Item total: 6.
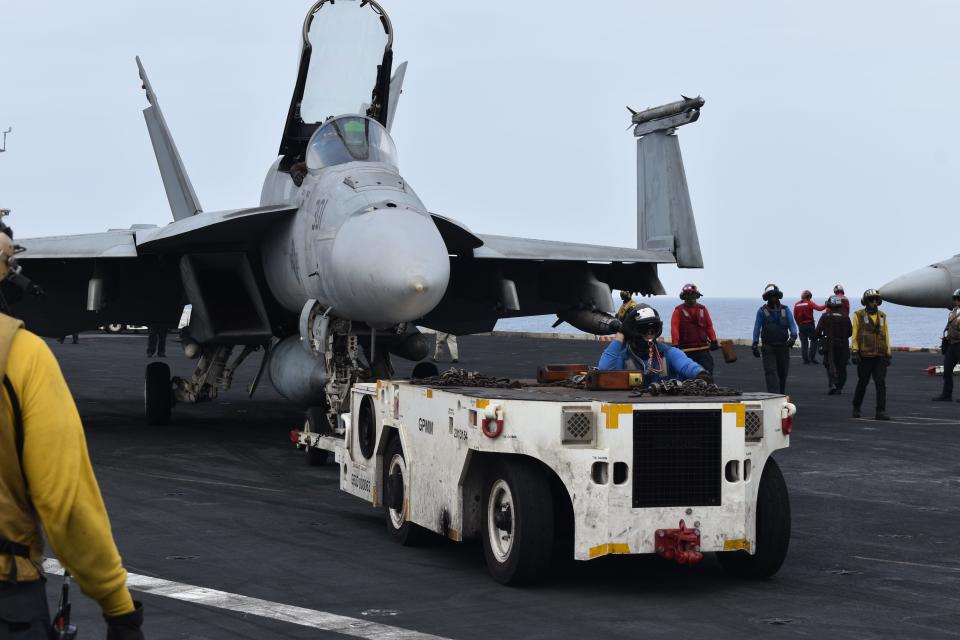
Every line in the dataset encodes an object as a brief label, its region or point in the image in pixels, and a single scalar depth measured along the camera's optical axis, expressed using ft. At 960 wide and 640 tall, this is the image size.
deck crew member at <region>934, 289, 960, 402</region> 65.00
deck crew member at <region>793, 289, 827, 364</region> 94.07
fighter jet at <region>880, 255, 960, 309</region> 89.04
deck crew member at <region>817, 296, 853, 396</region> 69.26
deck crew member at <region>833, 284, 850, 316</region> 72.79
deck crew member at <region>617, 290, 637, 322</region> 69.56
